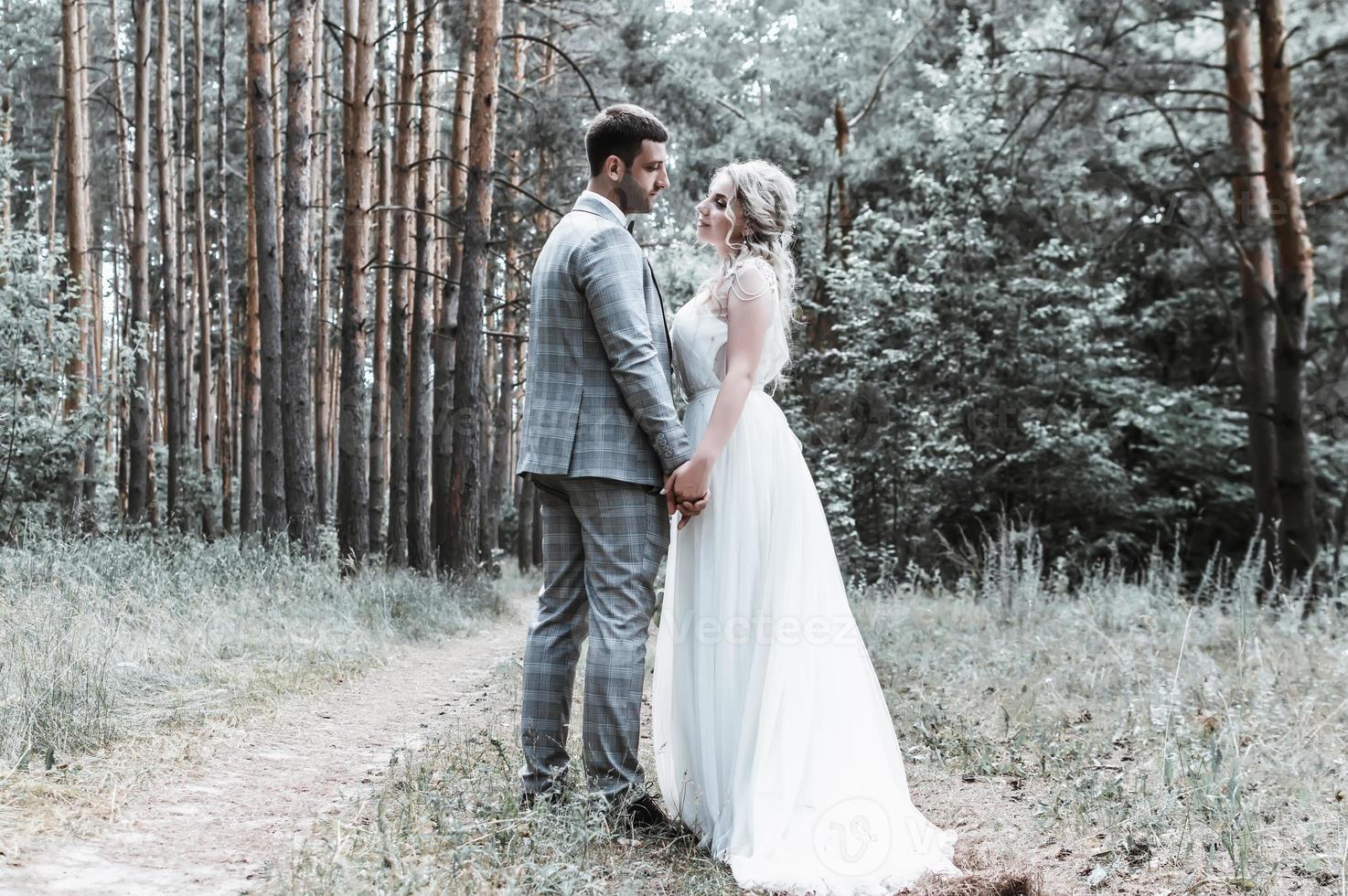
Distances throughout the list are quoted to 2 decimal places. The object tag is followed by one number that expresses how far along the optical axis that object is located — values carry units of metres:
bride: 3.24
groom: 3.30
